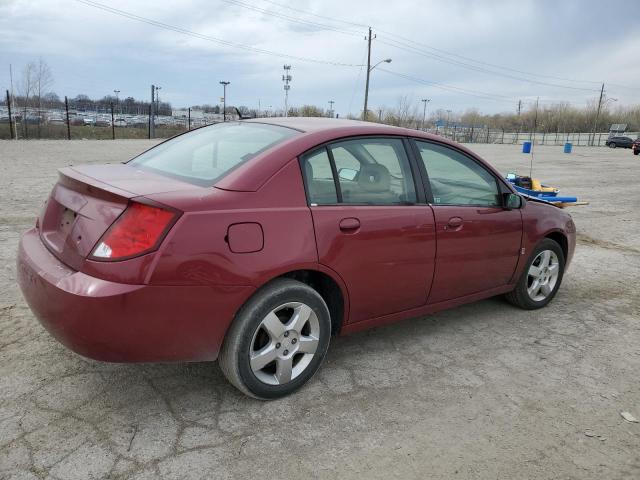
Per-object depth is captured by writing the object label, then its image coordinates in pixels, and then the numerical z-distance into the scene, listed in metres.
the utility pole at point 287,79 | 63.40
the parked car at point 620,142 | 56.12
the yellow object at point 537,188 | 9.70
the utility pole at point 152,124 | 38.03
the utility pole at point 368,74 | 49.03
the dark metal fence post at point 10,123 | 27.66
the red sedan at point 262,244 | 2.40
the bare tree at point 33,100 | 49.62
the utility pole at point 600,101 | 87.60
